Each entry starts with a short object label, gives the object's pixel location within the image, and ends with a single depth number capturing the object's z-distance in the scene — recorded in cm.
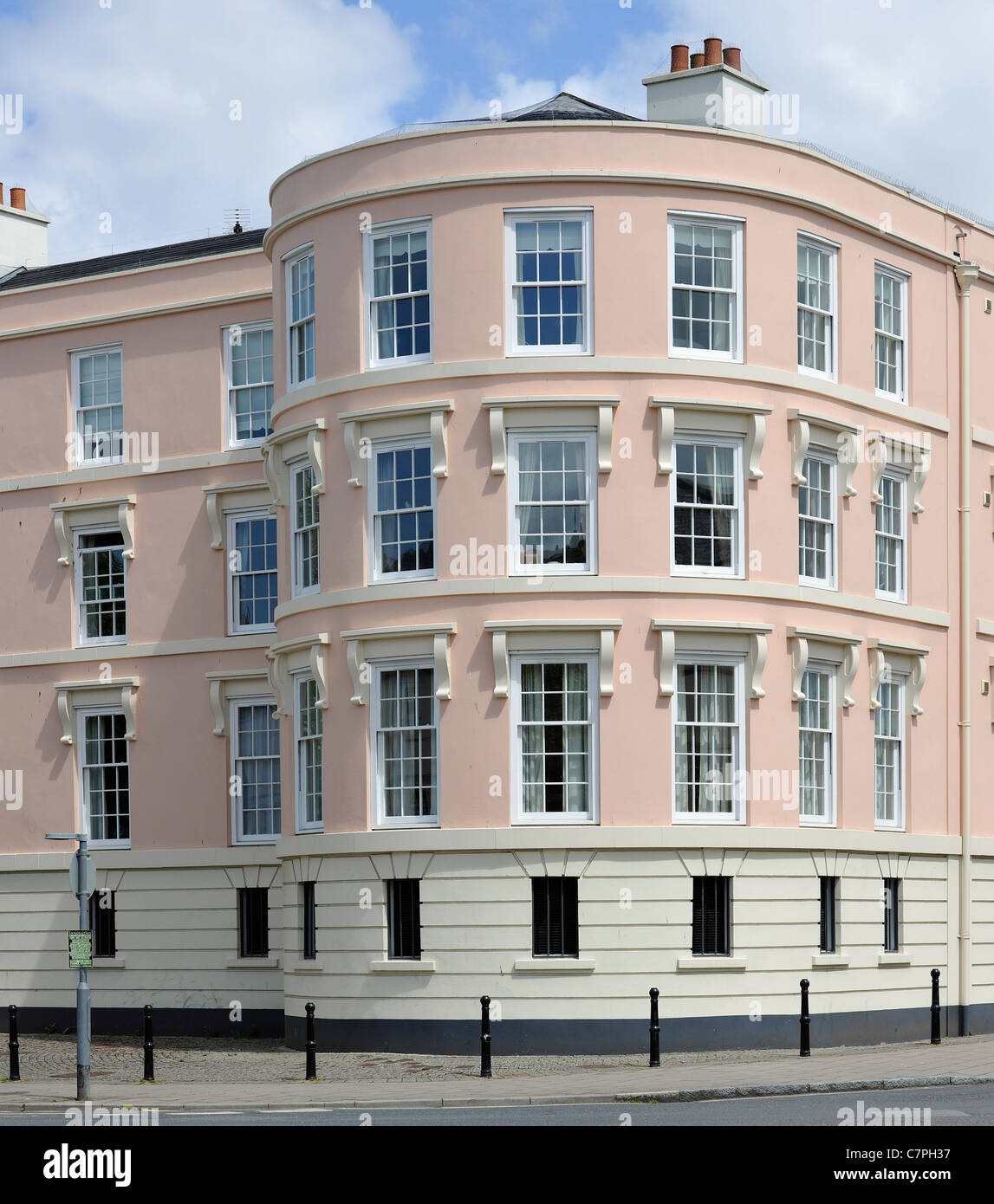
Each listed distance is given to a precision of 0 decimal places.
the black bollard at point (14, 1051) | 2480
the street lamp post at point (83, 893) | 2191
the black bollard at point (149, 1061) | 2414
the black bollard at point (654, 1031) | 2414
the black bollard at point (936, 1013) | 2798
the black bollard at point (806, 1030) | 2555
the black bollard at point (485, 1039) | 2331
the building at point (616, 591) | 2678
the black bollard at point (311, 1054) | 2341
